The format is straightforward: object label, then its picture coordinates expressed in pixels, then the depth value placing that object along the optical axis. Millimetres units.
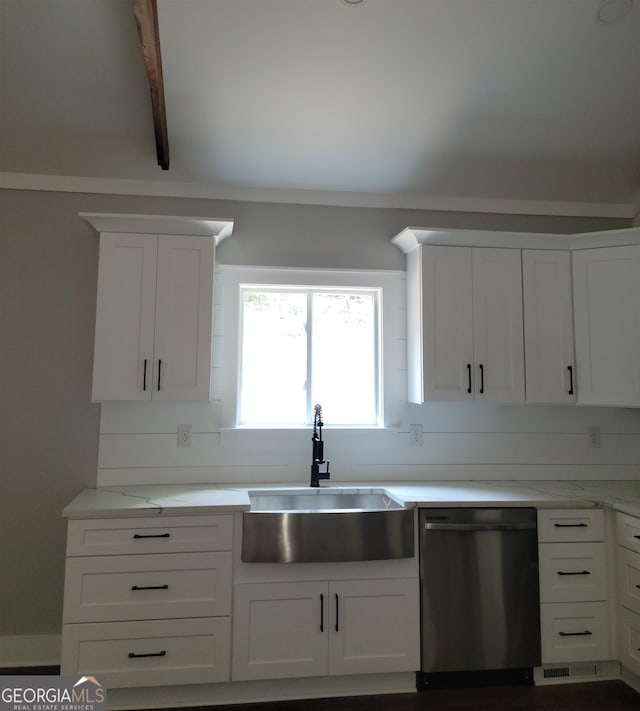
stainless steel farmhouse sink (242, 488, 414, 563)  2252
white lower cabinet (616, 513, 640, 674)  2307
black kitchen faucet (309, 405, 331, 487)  2717
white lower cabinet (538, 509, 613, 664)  2396
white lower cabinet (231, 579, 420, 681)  2232
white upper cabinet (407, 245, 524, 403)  2752
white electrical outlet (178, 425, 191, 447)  2810
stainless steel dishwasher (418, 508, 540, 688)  2330
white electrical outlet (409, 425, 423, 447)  2994
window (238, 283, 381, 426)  3002
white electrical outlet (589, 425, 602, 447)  3109
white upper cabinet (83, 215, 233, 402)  2535
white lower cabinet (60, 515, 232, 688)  2135
